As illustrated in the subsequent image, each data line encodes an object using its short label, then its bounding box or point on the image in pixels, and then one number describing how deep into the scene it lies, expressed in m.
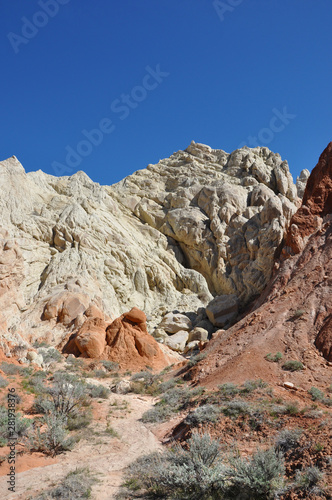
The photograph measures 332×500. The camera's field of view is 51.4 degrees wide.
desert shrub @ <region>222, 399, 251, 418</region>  9.19
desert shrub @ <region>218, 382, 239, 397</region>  10.93
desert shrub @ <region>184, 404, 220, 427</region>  9.14
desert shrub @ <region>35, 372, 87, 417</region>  10.52
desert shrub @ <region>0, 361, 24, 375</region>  13.81
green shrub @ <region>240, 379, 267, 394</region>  10.94
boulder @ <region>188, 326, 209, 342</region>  30.48
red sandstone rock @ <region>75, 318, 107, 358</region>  22.44
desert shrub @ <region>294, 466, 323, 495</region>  5.38
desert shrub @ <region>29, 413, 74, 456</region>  8.55
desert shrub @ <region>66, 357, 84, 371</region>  19.60
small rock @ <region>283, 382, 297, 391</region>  11.18
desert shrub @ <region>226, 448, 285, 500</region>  5.67
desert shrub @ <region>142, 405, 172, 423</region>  11.59
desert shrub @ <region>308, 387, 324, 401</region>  10.04
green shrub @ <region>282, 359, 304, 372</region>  12.88
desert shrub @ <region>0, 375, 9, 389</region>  11.74
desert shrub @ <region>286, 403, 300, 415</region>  8.73
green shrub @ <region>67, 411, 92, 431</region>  10.36
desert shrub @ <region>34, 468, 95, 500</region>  6.12
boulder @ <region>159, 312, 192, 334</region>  32.50
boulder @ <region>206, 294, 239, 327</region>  31.81
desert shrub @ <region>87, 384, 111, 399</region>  13.97
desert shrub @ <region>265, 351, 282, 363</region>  13.78
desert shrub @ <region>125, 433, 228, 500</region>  6.05
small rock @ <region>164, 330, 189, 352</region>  29.77
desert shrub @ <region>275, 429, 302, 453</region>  6.87
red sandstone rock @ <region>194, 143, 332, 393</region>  13.14
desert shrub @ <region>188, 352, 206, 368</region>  17.65
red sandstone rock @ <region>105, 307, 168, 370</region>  22.48
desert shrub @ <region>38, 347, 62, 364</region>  19.94
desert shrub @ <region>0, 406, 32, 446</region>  8.49
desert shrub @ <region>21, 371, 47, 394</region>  12.41
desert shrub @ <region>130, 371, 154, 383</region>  17.98
